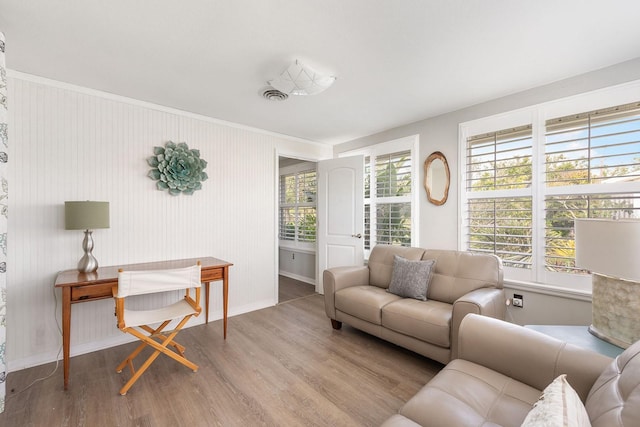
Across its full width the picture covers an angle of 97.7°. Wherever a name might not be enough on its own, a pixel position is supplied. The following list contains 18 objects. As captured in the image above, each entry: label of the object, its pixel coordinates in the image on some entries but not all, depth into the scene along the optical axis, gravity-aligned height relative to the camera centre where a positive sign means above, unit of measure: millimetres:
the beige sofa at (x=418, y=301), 2113 -797
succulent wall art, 2896 +467
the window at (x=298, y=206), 5043 +121
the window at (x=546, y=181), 2141 +283
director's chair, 1968 -761
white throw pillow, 692 -521
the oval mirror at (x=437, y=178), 3151 +411
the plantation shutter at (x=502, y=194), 2596 +190
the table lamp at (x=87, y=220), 2225 -68
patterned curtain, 1728 +7
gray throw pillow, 2643 -638
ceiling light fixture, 2078 +1030
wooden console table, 2014 -565
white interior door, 3854 -3
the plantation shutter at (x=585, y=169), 2096 +360
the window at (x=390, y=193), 3490 +260
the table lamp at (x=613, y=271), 1243 -265
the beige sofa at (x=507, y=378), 931 -743
